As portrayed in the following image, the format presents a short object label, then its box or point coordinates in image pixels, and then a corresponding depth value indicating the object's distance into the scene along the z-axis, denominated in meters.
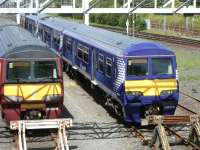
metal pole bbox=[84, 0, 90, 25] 33.81
